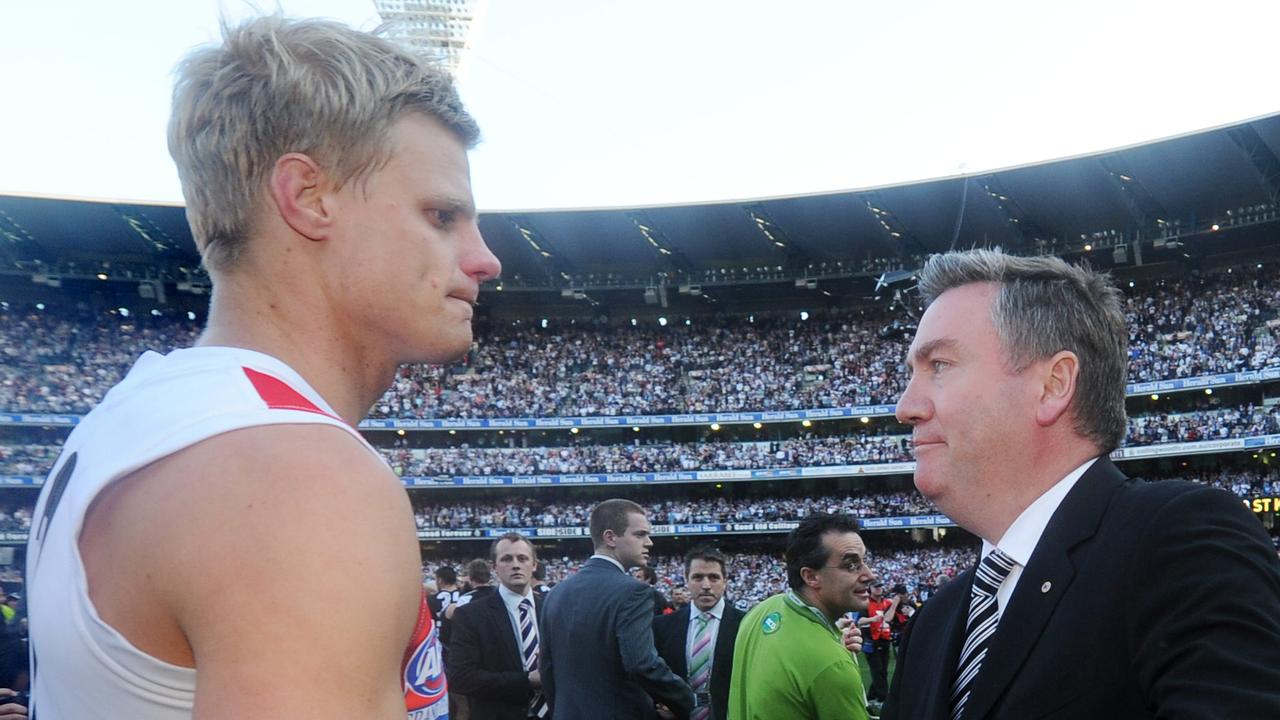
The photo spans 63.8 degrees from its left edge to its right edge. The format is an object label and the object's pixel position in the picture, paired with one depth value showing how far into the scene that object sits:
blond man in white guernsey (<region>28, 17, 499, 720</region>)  0.86
